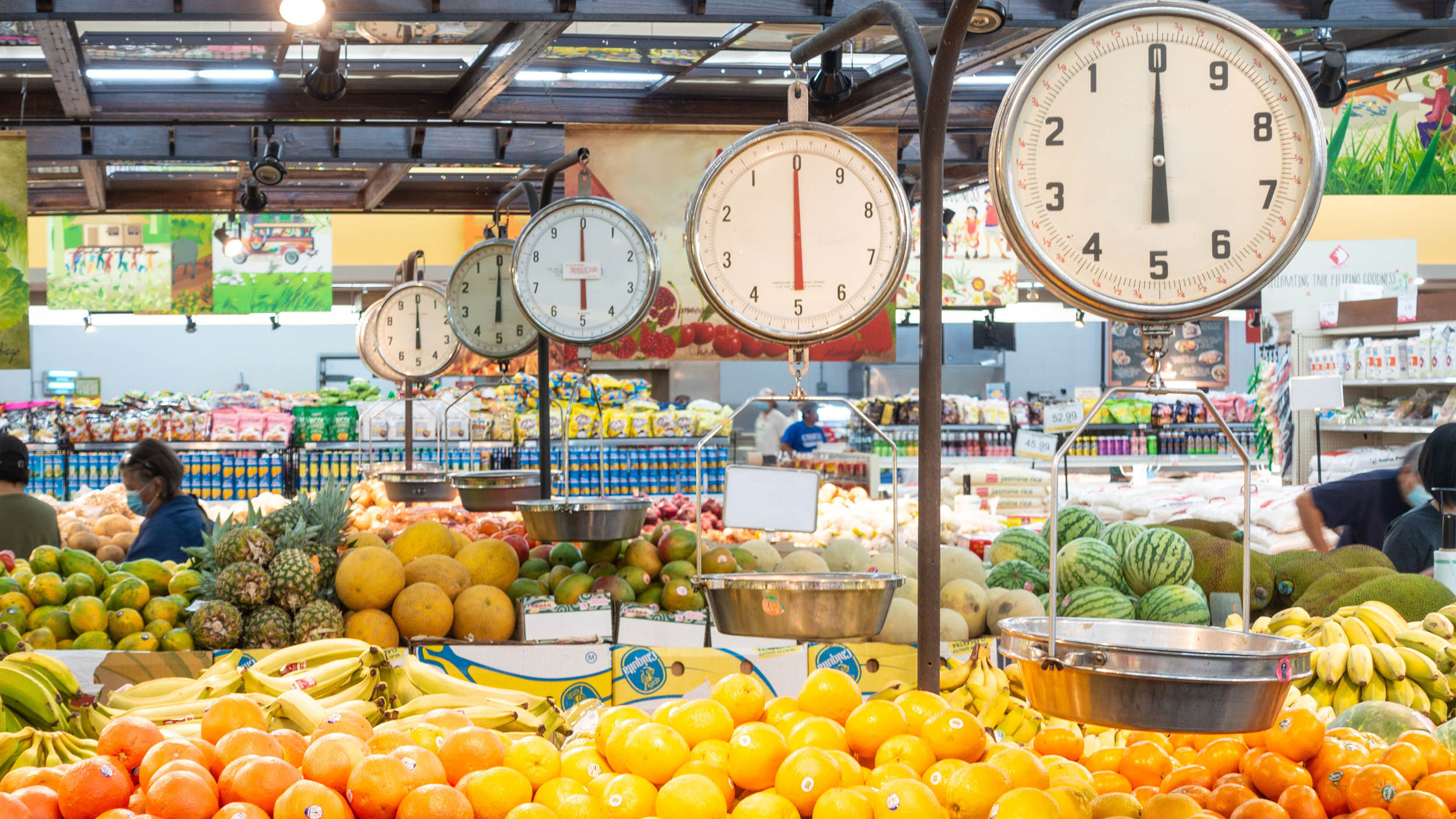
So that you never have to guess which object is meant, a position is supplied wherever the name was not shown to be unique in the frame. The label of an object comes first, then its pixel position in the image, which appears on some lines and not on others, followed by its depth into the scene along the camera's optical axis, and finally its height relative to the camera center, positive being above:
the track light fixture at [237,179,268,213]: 5.44 +1.00
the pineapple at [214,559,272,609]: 3.27 -0.52
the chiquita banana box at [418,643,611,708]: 3.33 -0.78
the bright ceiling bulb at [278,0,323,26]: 3.10 +1.09
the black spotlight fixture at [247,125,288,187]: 4.76 +1.01
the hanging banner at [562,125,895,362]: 4.72 +0.88
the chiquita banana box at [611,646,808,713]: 3.28 -0.78
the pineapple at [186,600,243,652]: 3.19 -0.63
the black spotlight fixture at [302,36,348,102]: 3.79 +1.14
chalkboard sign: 10.11 +0.40
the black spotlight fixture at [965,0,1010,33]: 3.07 +1.05
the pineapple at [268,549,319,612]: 3.30 -0.51
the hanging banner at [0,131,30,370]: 4.41 +0.58
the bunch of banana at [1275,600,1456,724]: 2.43 -0.58
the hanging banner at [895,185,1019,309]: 7.77 +0.98
